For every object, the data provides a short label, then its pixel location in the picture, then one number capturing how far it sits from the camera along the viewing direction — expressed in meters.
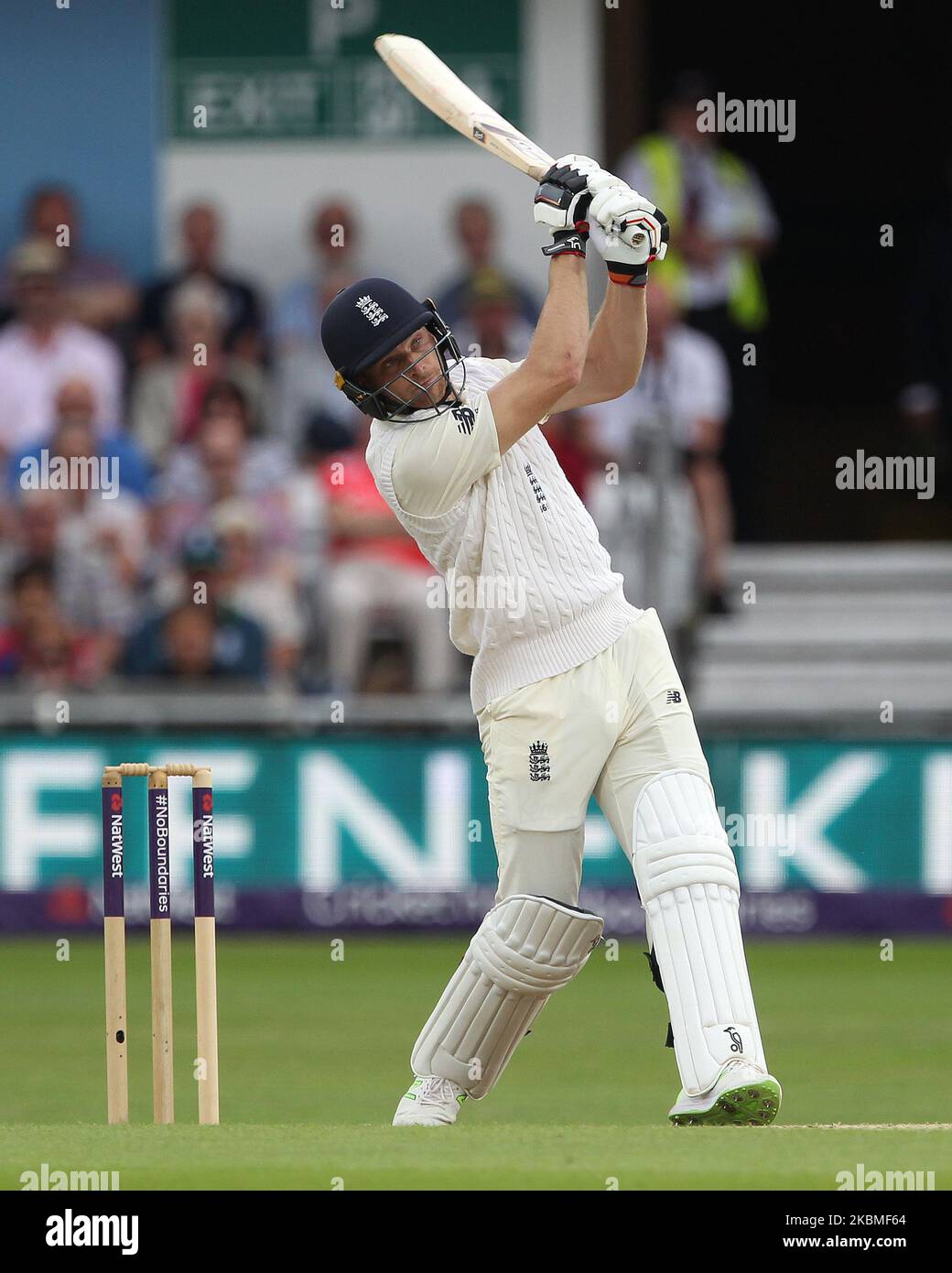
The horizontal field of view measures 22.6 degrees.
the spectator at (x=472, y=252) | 12.72
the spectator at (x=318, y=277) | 12.90
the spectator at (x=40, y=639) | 11.41
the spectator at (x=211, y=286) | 12.92
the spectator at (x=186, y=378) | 12.72
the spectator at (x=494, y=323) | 11.95
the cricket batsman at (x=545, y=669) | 5.65
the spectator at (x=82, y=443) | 11.98
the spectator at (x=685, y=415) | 11.78
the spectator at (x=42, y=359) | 12.72
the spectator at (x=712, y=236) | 12.66
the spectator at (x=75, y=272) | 13.48
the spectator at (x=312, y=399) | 12.36
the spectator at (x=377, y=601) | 11.50
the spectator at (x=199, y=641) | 11.22
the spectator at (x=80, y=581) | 11.49
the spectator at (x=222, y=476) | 11.84
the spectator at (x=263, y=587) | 11.41
